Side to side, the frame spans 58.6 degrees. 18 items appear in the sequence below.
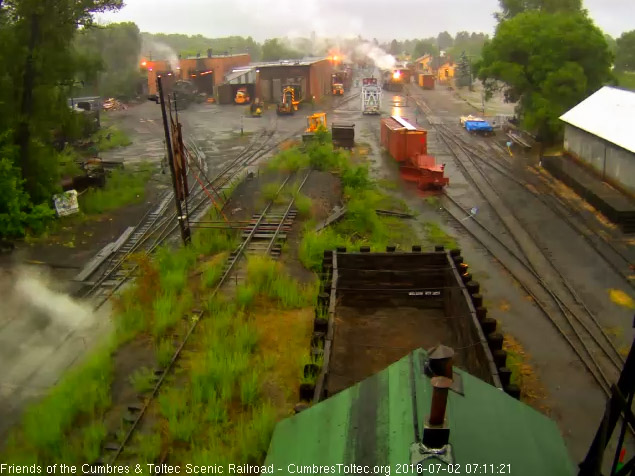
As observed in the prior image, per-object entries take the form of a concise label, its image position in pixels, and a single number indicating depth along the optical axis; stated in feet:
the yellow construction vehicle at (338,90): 211.20
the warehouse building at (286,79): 179.42
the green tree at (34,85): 65.10
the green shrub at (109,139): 120.16
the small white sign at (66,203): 69.67
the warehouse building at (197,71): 205.79
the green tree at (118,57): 207.72
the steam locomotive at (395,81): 226.99
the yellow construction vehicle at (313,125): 111.65
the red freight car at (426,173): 82.89
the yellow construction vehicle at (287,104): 160.76
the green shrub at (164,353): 35.45
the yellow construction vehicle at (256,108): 161.79
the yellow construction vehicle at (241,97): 189.88
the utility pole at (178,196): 52.13
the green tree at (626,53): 237.04
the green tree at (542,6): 156.76
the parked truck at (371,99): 159.12
